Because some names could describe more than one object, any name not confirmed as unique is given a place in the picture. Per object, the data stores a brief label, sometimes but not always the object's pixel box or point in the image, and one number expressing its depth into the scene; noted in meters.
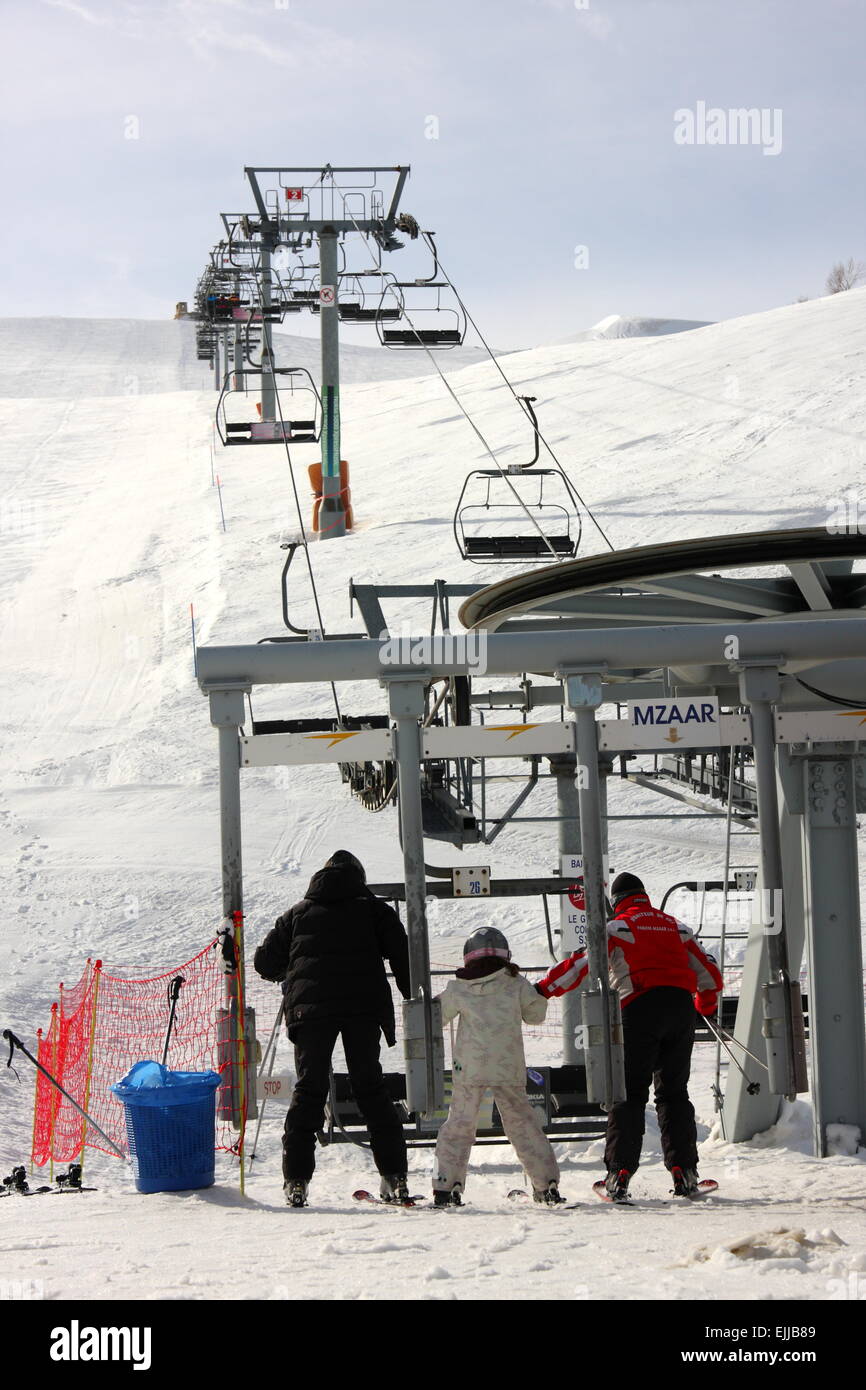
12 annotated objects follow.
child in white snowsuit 13.04
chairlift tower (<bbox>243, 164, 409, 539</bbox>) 57.37
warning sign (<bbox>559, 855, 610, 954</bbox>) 20.87
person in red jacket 13.36
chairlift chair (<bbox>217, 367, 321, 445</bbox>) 49.47
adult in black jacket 13.23
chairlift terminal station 13.13
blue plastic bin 13.38
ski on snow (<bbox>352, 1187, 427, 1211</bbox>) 13.25
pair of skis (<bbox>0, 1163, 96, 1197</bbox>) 14.18
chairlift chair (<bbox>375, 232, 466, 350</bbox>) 53.47
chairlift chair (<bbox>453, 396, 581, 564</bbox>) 35.09
